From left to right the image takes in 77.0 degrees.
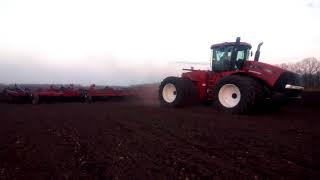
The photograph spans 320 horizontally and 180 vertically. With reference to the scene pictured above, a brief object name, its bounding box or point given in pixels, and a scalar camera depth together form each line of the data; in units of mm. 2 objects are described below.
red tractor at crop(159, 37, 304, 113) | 6856
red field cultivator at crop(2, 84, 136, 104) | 10075
